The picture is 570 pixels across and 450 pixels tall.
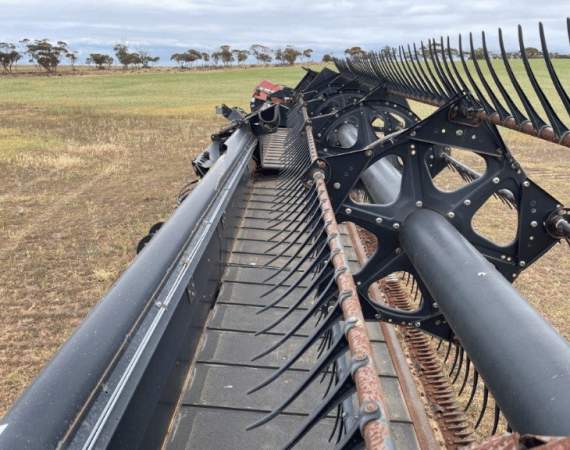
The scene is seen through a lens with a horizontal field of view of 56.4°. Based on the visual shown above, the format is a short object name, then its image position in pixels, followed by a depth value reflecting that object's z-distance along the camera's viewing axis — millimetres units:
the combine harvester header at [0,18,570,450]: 1280
